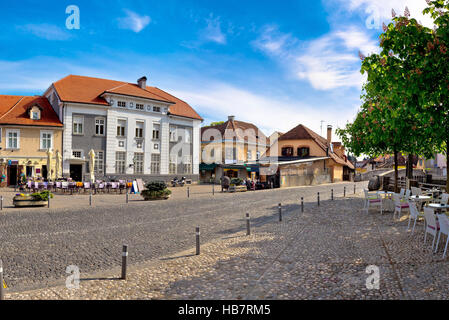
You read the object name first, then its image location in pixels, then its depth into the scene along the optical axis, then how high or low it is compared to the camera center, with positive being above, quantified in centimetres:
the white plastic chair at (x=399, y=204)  1305 -138
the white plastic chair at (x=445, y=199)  1337 -118
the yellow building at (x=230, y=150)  4344 +336
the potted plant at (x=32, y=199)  1694 -163
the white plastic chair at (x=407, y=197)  1484 -122
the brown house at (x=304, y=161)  3781 +152
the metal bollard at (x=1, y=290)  476 -186
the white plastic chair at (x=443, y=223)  769 -128
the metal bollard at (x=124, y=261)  629 -184
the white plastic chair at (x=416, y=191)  1727 -112
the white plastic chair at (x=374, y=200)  1520 -141
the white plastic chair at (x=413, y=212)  1045 -137
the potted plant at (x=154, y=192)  2207 -154
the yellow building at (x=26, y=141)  2936 +277
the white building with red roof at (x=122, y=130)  3212 +450
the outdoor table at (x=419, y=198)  1338 -114
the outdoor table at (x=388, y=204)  1616 -171
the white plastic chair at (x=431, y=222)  829 -138
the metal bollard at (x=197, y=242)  816 -188
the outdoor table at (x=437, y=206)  1084 -120
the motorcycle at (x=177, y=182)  3669 -139
